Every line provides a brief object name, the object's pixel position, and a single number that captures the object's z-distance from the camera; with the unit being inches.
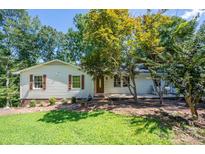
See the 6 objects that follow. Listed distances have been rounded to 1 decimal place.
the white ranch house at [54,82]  300.8
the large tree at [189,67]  161.6
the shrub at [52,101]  272.9
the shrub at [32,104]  266.2
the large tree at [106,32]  199.2
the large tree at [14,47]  320.8
